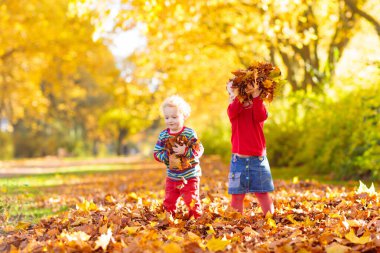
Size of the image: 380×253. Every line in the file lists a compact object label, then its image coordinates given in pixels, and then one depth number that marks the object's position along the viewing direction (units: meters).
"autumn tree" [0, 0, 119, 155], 20.03
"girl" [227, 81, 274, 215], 5.10
